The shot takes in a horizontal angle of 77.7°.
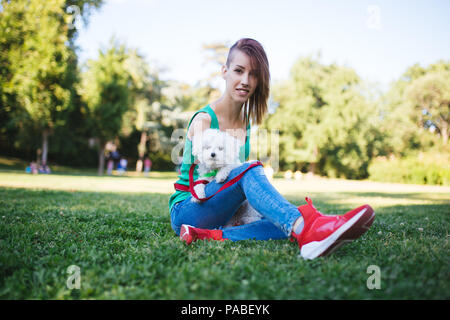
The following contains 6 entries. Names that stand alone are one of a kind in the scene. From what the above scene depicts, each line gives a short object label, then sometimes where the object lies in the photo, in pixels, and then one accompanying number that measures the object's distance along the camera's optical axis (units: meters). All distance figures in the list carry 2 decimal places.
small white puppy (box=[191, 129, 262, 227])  2.68
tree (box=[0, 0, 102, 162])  15.95
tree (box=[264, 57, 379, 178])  27.77
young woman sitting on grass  1.85
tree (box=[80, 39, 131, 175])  19.83
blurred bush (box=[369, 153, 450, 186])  20.05
